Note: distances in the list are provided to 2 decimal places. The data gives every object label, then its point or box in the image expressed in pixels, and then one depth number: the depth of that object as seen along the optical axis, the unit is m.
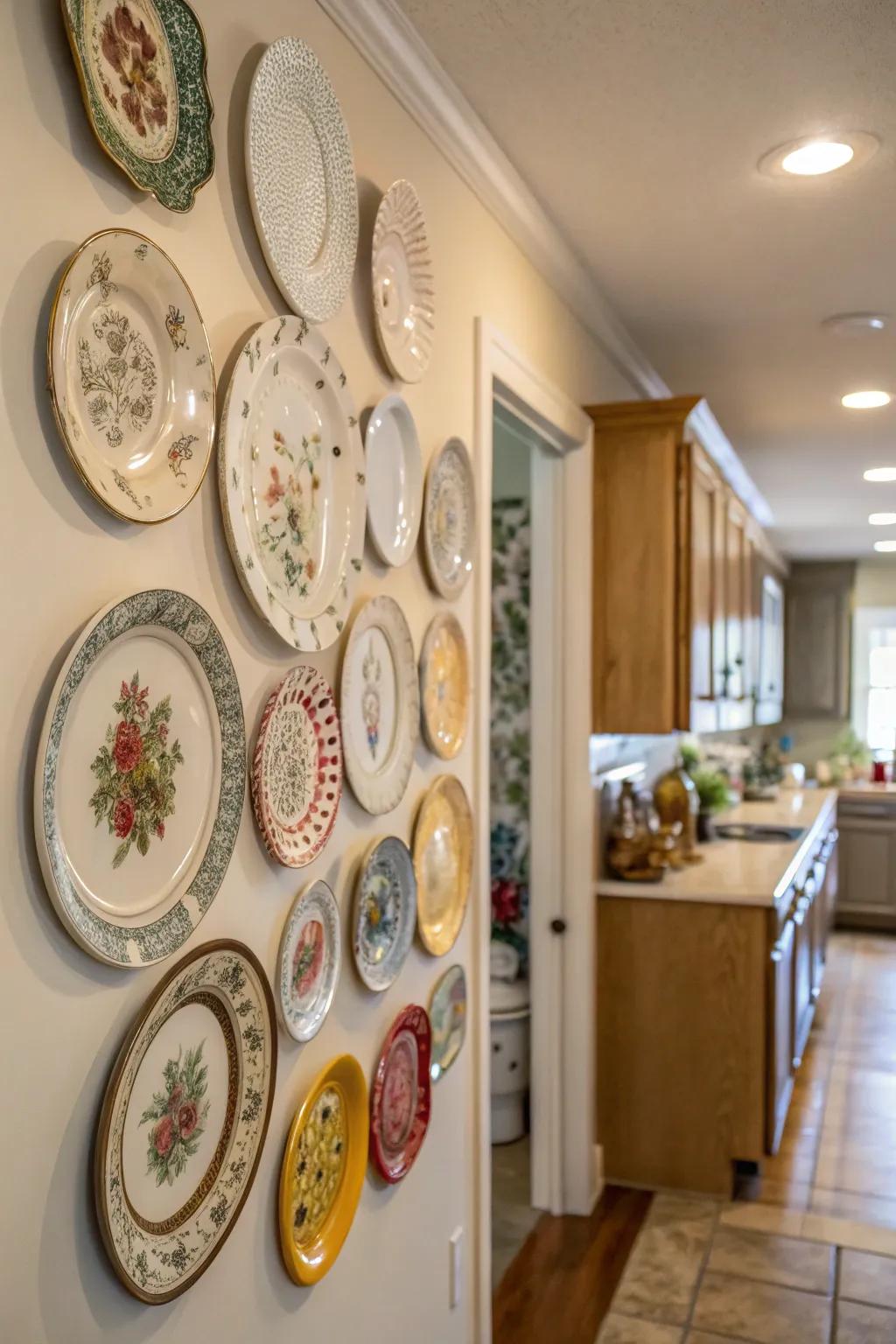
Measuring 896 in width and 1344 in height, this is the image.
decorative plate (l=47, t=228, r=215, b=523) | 0.98
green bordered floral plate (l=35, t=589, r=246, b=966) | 0.98
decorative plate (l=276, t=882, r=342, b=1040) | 1.37
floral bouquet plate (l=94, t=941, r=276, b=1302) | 1.05
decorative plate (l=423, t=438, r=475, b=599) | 1.86
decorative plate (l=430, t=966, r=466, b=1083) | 1.90
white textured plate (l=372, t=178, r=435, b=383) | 1.65
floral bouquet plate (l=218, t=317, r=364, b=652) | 1.26
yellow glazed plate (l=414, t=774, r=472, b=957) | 1.84
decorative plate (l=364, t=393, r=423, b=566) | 1.64
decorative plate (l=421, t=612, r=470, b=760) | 1.84
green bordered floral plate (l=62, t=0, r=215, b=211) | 1.00
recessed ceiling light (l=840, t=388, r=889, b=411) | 3.72
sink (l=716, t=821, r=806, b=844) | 4.51
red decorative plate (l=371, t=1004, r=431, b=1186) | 1.66
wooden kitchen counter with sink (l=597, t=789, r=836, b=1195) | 3.04
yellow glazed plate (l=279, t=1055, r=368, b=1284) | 1.38
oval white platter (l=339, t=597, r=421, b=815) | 1.57
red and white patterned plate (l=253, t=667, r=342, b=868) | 1.31
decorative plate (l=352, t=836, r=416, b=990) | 1.60
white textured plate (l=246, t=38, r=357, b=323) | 1.31
